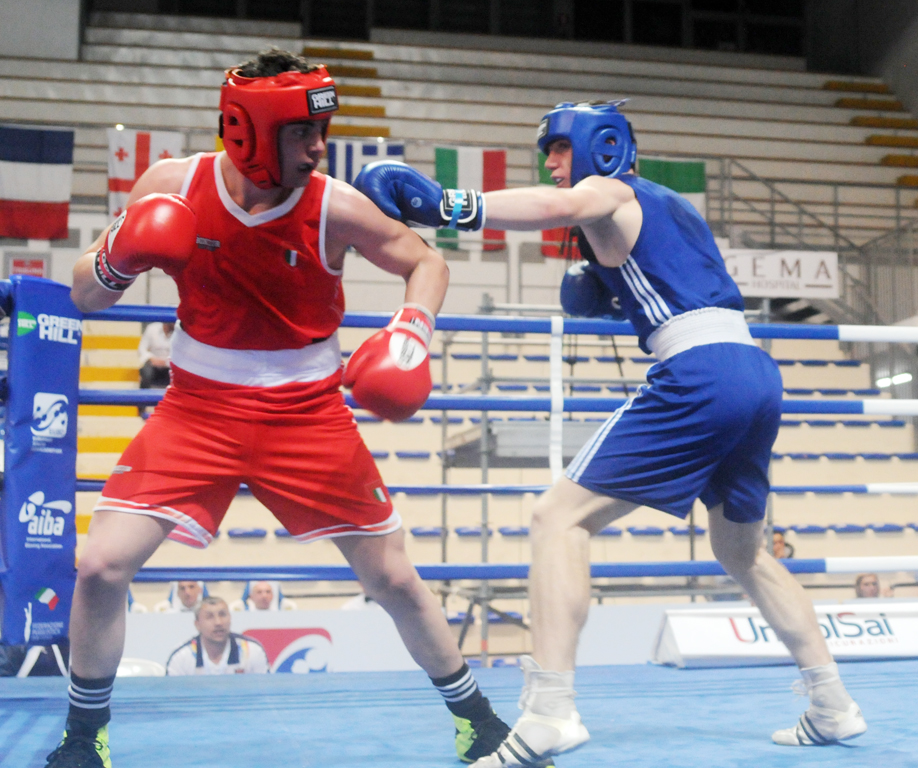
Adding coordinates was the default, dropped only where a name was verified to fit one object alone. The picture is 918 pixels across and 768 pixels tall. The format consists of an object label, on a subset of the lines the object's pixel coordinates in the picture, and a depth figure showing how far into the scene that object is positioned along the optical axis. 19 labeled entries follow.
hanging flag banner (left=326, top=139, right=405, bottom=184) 9.48
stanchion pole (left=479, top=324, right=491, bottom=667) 5.24
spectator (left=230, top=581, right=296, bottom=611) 5.91
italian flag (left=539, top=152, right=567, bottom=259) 9.95
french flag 9.40
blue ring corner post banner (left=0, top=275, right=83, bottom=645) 2.47
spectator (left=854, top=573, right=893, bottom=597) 6.51
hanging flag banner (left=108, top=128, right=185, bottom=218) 9.28
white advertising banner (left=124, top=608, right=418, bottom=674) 4.73
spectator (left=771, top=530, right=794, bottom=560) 6.40
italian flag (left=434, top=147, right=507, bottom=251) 9.78
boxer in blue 1.89
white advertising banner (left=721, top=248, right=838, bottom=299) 9.07
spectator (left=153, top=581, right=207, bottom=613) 5.86
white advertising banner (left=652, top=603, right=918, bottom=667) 3.10
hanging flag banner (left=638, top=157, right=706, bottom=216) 10.15
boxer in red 1.80
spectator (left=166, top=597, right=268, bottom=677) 4.41
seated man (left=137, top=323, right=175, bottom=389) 8.02
